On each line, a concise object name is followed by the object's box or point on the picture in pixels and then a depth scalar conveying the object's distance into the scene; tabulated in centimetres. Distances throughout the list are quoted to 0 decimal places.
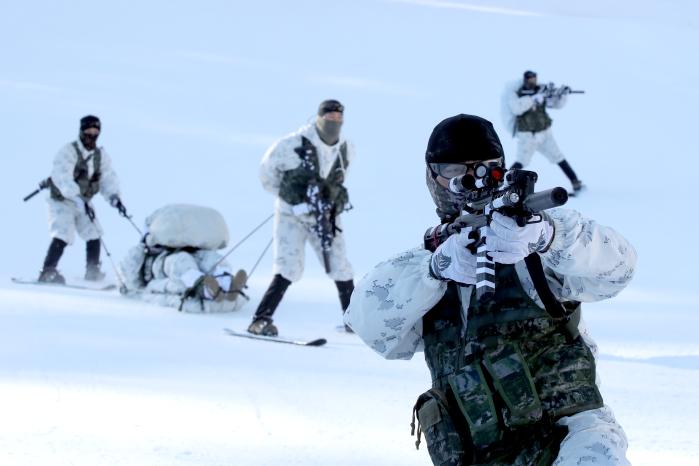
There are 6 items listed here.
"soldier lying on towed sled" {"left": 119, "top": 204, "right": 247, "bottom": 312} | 1758
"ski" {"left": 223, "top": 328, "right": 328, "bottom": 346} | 1461
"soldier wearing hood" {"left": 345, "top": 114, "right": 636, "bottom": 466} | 519
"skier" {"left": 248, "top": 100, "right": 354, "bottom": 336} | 1527
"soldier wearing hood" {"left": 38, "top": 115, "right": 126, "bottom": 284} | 2036
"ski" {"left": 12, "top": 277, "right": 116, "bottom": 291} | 2016
